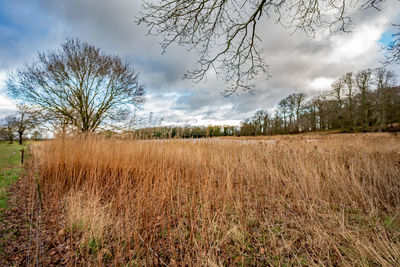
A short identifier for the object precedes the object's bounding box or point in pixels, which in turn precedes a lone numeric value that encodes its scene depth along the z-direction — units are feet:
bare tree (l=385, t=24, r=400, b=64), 11.62
